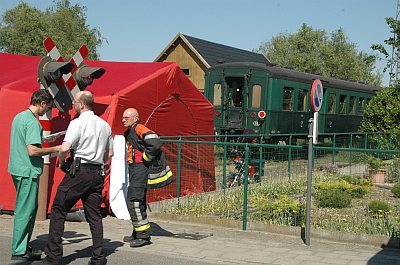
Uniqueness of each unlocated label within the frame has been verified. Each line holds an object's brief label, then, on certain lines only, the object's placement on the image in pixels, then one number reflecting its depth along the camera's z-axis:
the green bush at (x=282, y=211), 8.91
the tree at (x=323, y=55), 55.41
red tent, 10.14
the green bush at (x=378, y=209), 8.71
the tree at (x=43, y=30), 46.78
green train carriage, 20.41
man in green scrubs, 6.50
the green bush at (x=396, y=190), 9.62
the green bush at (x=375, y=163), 11.37
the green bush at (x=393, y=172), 11.12
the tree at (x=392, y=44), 28.02
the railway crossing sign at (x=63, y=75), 8.74
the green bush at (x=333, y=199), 10.03
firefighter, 7.55
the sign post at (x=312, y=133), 7.88
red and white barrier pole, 9.34
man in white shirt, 6.32
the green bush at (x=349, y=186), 11.20
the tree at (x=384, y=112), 21.78
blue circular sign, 7.89
